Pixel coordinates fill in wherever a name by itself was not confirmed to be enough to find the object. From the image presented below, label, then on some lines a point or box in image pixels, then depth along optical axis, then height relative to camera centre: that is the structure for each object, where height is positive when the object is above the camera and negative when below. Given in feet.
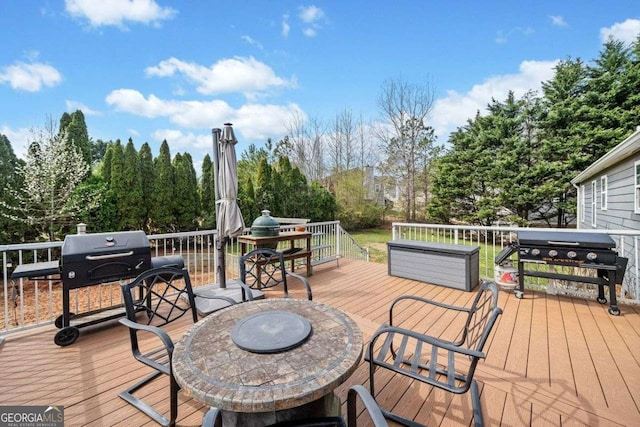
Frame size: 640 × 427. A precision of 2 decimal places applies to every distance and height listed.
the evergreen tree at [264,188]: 42.29 +3.21
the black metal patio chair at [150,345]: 5.66 -3.33
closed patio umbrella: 12.87 +0.89
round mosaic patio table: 3.75 -2.54
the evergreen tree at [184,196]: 34.09 +1.79
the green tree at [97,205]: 25.30 +0.67
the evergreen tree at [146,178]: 31.45 +3.79
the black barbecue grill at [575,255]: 11.16 -2.26
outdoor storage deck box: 14.47 -3.27
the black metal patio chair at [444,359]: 4.96 -3.51
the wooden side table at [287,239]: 15.25 -1.86
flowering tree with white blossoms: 22.31 +2.10
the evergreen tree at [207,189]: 37.29 +2.86
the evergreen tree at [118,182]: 29.07 +3.19
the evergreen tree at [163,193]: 32.12 +2.12
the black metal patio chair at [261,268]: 9.75 -2.76
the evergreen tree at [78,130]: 28.59 +8.71
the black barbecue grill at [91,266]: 9.08 -1.89
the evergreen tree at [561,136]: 38.47 +9.66
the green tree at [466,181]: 44.93 +4.22
